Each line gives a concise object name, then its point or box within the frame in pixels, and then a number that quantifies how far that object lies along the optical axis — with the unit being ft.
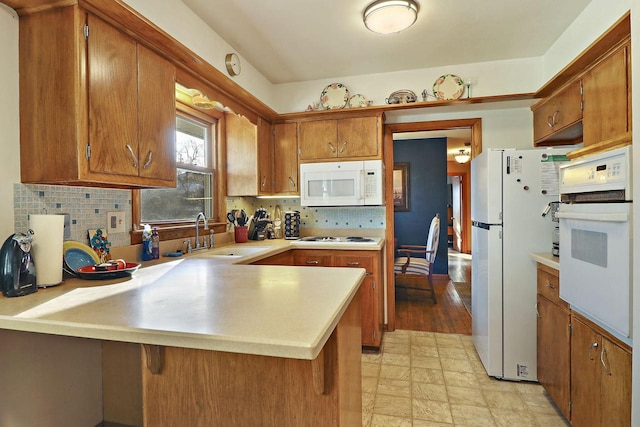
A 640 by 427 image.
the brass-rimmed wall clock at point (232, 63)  8.19
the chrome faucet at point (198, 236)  8.31
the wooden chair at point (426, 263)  13.52
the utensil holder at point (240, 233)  10.28
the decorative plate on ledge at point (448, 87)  9.63
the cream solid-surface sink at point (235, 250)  8.41
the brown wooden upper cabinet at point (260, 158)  10.30
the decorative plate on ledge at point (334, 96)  10.55
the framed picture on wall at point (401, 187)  19.13
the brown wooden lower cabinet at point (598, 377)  4.28
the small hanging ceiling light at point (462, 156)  22.94
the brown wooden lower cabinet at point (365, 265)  9.40
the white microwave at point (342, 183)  10.12
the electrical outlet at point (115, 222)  6.23
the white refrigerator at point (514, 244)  7.44
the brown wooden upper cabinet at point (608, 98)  5.43
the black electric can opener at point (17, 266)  3.92
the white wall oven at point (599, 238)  4.03
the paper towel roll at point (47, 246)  4.33
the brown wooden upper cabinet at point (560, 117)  7.14
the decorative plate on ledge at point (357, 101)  10.40
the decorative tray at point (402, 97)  10.06
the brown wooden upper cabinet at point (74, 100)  4.56
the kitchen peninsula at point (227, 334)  2.78
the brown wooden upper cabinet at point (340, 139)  10.21
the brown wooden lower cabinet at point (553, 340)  6.03
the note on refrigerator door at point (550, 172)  7.32
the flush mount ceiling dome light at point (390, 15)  6.53
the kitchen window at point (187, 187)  7.83
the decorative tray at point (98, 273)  4.80
